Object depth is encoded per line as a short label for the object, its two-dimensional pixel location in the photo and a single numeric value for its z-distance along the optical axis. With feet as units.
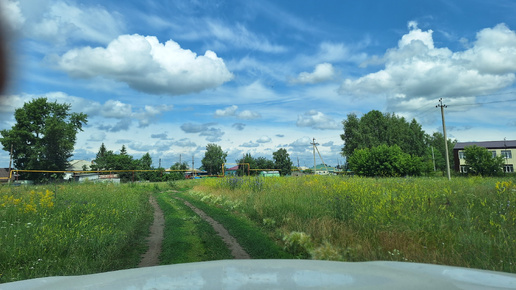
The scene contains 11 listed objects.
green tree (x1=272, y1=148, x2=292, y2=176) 306.55
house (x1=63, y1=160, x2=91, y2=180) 341.13
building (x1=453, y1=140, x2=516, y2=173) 238.68
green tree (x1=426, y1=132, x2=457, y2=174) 287.69
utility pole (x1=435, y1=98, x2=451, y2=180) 116.49
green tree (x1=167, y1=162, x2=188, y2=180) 196.14
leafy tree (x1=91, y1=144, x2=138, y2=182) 257.14
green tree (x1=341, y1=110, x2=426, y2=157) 203.72
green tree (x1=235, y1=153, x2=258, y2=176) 290.70
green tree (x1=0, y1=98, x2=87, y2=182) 159.94
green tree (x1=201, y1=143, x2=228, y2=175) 299.13
